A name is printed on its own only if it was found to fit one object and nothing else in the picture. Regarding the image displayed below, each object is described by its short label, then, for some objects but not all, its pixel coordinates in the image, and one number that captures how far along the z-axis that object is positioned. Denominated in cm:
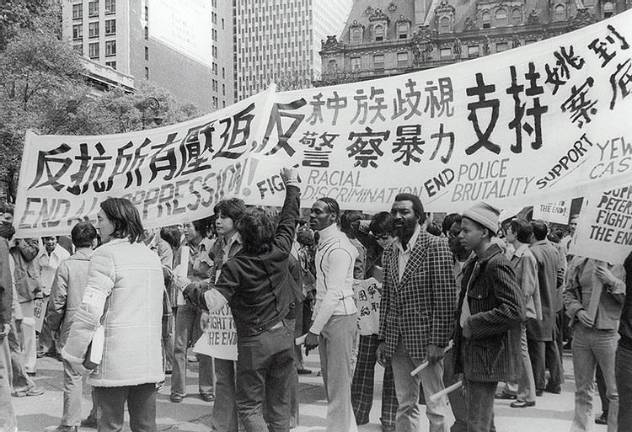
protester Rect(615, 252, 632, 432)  392
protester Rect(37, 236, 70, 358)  943
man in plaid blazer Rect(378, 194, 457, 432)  445
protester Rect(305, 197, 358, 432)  504
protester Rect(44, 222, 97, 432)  546
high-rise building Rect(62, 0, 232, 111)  7888
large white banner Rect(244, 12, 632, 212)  429
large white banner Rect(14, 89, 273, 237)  519
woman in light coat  368
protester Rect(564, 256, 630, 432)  473
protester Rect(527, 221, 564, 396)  705
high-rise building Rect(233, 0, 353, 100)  13800
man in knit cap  382
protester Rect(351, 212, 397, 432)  598
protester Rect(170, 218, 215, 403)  682
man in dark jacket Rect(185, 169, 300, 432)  415
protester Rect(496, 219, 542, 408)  649
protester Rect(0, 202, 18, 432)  519
